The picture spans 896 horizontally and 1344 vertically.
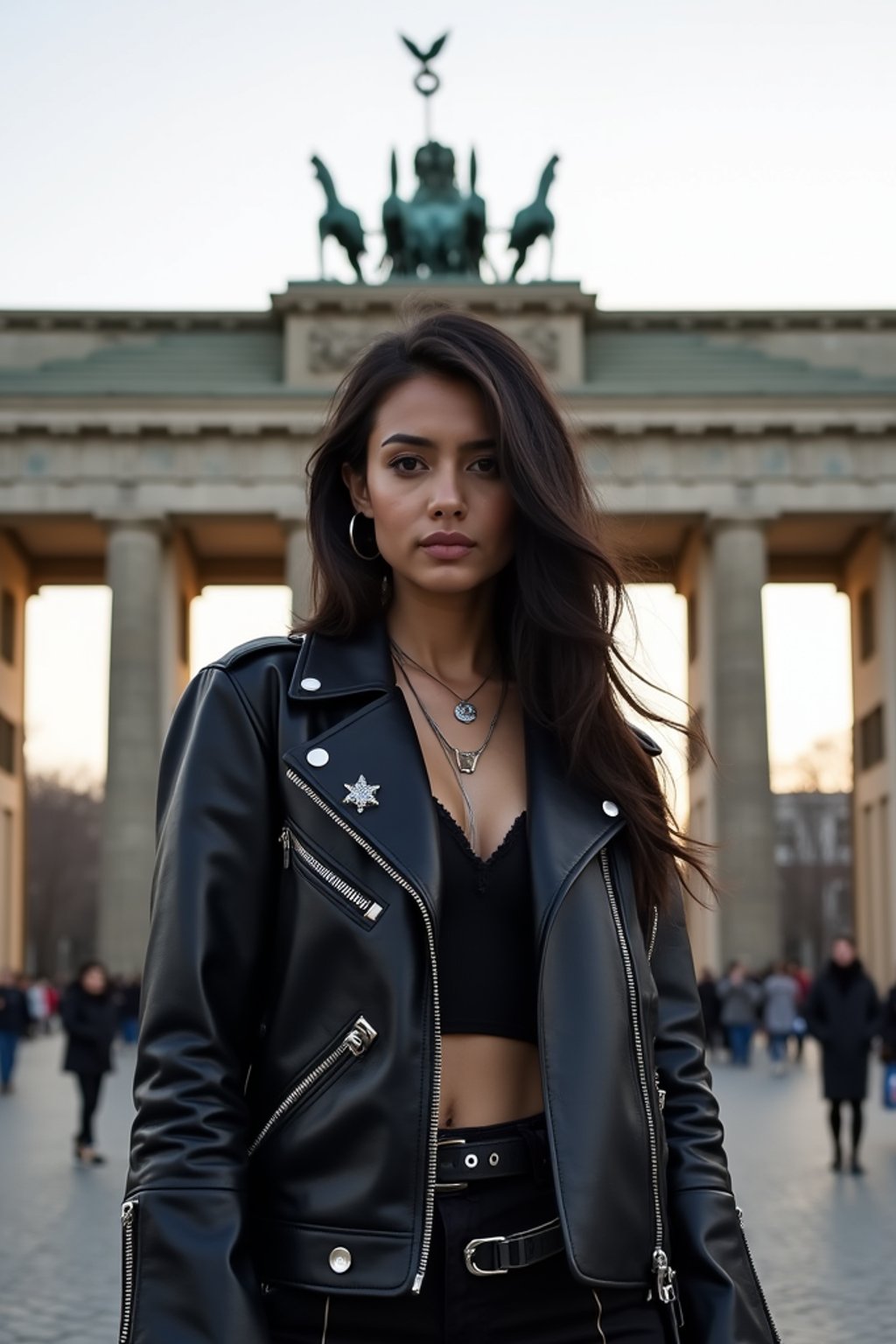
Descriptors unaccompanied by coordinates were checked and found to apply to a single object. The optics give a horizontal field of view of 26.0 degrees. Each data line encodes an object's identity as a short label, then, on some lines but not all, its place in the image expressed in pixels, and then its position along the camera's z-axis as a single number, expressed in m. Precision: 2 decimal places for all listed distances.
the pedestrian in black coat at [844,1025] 16.69
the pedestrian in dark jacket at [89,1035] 16.92
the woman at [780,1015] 31.27
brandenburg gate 47.81
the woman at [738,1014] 33.50
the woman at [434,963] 2.46
